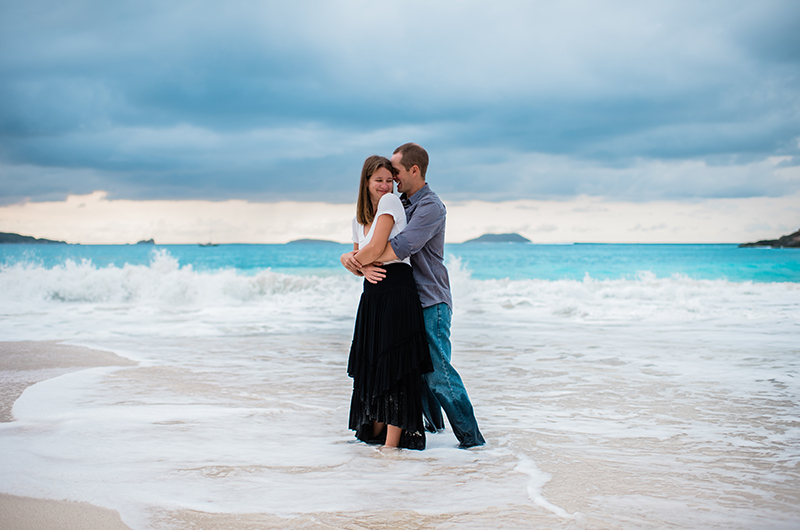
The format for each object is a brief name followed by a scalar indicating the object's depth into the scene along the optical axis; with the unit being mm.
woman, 3674
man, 3736
